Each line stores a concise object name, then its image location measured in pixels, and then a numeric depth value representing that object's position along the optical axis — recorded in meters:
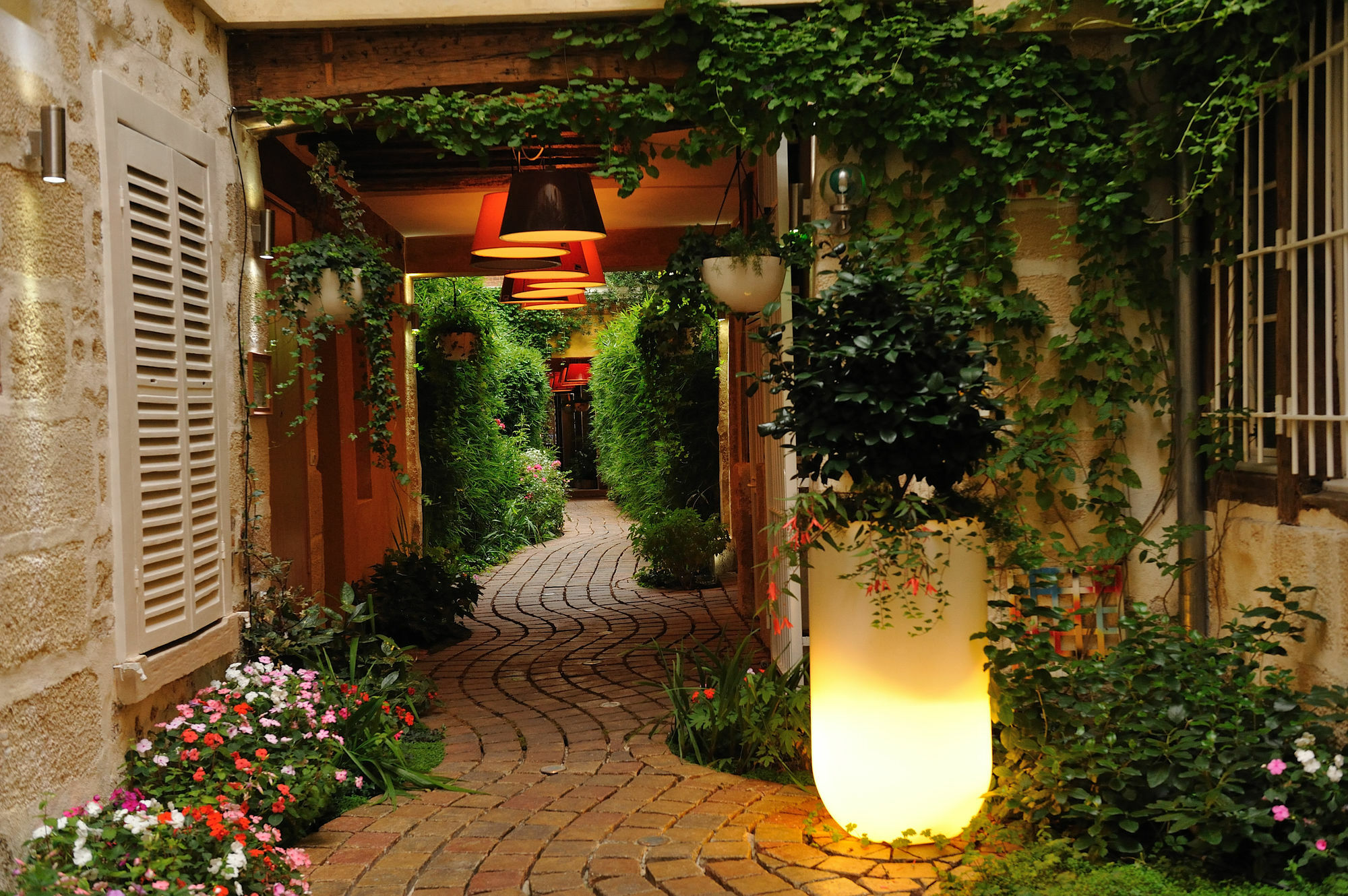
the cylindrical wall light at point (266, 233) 5.13
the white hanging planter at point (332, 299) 5.33
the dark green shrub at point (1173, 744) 3.29
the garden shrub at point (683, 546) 10.09
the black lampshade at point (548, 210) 6.14
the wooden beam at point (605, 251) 10.27
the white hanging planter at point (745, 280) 5.09
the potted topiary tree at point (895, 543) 3.62
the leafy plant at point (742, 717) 4.66
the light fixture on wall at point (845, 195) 4.69
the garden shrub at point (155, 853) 2.92
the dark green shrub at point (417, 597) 7.44
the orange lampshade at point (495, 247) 6.84
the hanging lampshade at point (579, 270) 8.12
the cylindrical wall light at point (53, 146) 3.22
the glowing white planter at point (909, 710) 3.63
